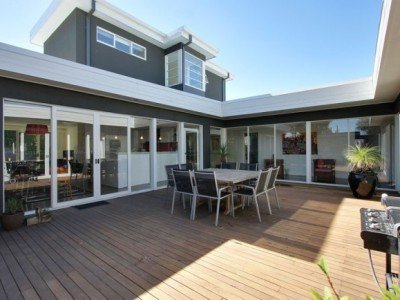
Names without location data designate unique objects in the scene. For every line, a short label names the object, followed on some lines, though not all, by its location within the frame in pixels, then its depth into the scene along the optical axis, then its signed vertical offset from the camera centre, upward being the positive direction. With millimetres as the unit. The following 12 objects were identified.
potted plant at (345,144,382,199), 5535 -653
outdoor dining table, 4020 -547
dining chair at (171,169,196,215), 4164 -643
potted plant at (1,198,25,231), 3719 -1122
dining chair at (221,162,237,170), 6211 -493
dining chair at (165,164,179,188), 5156 -640
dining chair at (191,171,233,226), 3844 -677
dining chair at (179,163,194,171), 5748 -470
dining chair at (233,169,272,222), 4047 -758
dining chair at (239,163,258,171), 5801 -489
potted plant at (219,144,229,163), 9281 -233
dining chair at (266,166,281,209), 4563 -636
